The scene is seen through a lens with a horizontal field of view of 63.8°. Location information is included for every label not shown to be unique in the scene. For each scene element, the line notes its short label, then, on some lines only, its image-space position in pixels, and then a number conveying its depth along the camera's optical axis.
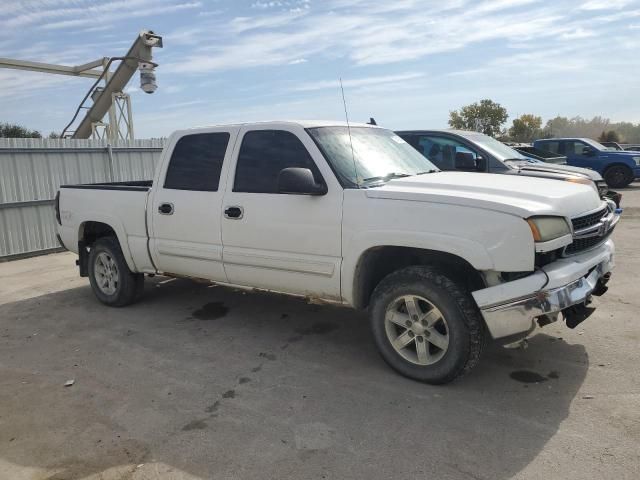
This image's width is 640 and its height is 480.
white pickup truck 3.37
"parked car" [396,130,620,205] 8.05
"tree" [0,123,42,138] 38.38
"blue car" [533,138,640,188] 16.91
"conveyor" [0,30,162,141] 16.47
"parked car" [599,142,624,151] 22.36
